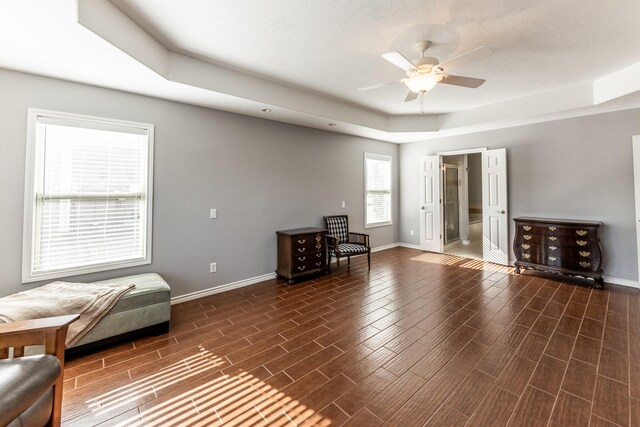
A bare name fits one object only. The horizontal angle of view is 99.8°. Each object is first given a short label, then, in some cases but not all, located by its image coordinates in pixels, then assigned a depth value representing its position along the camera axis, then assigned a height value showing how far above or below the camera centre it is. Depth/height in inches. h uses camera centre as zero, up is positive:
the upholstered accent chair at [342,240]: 174.4 -14.5
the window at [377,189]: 229.8 +27.2
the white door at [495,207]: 189.3 +9.3
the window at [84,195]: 100.3 +9.9
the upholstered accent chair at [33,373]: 44.5 -28.1
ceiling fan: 85.0 +51.9
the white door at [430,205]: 226.7 +13.0
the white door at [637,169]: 141.6 +27.2
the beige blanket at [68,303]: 77.3 -25.8
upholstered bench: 89.6 -34.7
